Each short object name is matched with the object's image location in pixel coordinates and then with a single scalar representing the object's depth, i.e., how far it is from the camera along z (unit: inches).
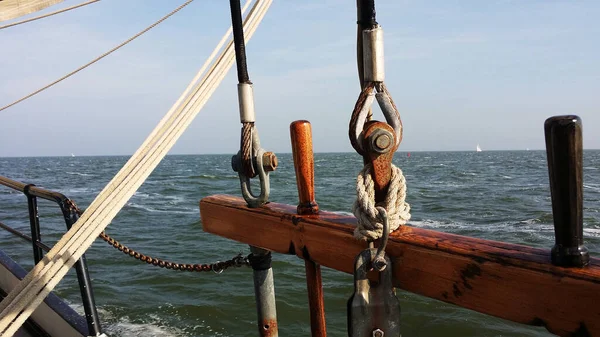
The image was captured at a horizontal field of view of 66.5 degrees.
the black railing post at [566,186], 30.5
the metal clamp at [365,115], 38.8
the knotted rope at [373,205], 39.2
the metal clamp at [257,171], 57.8
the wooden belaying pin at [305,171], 54.8
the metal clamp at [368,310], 39.1
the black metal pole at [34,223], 104.6
